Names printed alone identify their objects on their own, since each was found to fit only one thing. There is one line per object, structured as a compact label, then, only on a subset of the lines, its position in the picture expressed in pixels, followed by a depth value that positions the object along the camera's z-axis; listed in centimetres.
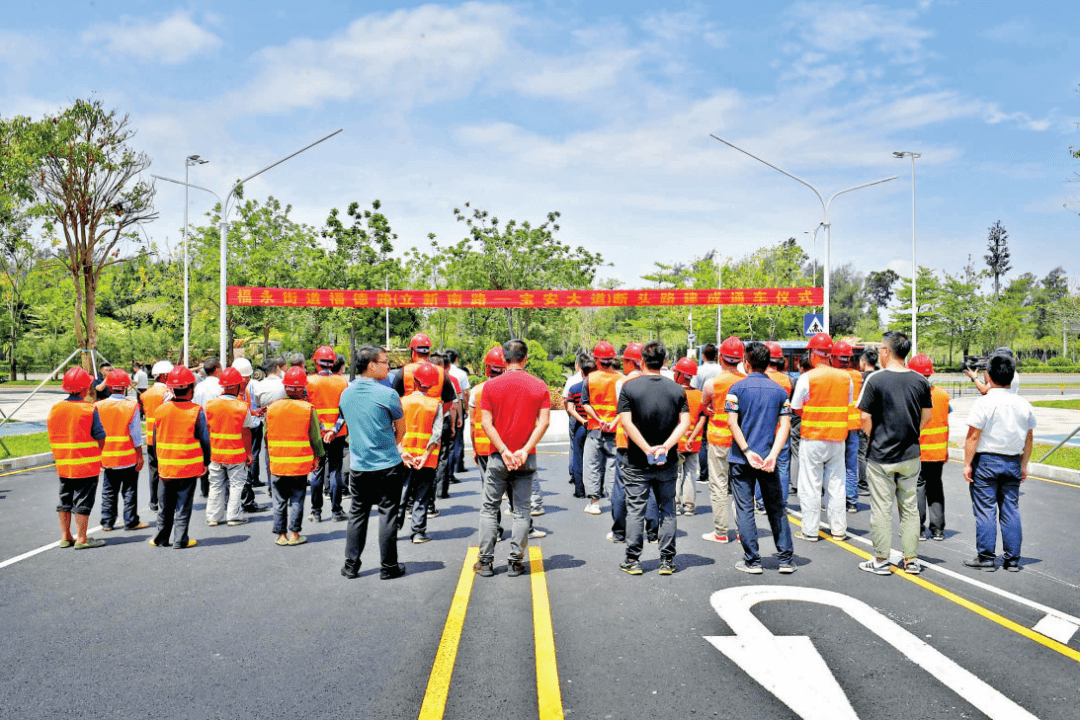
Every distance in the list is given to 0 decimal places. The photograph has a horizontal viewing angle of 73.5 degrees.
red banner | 2800
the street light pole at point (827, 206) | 2190
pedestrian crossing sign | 2075
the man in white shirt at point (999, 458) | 607
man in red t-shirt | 586
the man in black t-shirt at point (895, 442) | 597
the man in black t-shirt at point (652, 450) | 591
